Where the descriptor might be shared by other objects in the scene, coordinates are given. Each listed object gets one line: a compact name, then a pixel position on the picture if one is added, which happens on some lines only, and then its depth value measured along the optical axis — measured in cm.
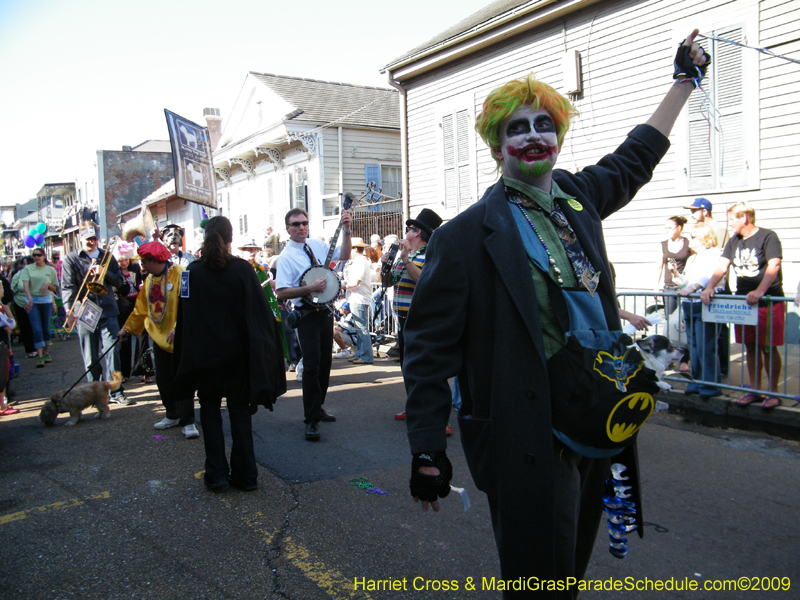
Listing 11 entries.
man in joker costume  184
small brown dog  642
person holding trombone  739
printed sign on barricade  586
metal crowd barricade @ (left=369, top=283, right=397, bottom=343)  1144
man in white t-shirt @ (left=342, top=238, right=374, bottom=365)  1012
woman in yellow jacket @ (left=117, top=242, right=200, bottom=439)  542
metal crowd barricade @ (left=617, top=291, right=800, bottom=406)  578
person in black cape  439
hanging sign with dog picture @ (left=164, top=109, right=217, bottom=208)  1231
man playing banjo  565
